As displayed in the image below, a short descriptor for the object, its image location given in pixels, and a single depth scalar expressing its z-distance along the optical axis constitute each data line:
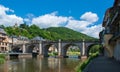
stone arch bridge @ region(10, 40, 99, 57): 49.84
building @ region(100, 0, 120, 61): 17.54
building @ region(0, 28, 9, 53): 52.83
